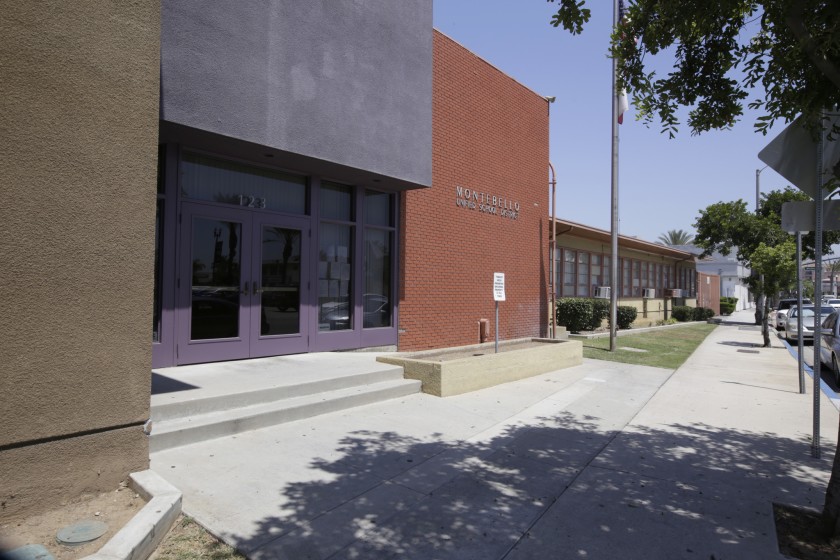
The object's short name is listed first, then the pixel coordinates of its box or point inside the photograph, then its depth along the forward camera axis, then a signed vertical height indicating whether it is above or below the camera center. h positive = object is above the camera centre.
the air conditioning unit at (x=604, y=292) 21.05 +0.12
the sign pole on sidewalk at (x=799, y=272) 6.20 +0.31
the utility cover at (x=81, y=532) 3.33 -1.55
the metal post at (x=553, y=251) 15.75 +1.27
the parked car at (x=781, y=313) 26.09 -0.75
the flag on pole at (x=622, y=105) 14.98 +5.30
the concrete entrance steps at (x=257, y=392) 5.45 -1.24
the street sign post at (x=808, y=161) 5.12 +1.32
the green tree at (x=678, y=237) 65.69 +7.17
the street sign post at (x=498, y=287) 10.29 +0.12
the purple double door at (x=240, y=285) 7.84 +0.06
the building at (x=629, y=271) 20.67 +1.20
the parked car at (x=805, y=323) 19.45 -0.91
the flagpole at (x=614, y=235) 14.87 +1.68
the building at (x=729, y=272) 58.41 +2.82
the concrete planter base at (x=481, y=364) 8.13 -1.24
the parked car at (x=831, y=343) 11.38 -0.97
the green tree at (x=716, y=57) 4.57 +2.33
